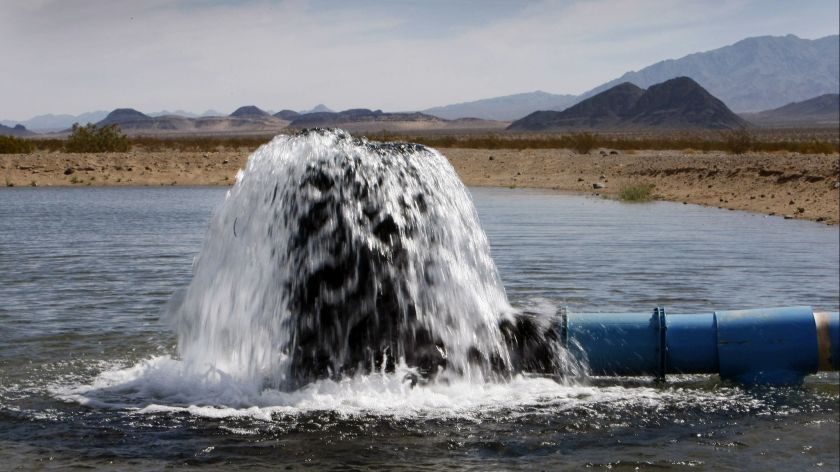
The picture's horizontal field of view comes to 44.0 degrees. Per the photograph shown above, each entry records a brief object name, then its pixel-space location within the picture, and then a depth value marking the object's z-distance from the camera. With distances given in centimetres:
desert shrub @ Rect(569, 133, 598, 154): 4945
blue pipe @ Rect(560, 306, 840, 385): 821
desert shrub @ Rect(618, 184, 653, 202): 3056
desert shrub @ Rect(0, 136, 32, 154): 4569
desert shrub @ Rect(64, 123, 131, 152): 4903
